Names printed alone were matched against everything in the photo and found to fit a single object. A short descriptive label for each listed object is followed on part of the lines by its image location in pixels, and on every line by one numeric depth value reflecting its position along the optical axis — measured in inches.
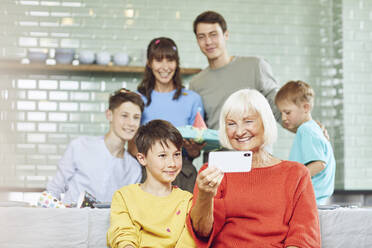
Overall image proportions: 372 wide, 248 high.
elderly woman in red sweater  64.6
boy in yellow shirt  72.0
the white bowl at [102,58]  198.5
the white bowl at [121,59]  200.4
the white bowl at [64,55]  198.5
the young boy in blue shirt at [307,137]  98.6
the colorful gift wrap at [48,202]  82.4
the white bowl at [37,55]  197.9
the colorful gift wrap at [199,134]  103.0
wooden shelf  197.5
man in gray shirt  123.4
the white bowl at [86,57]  198.4
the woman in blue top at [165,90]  116.8
